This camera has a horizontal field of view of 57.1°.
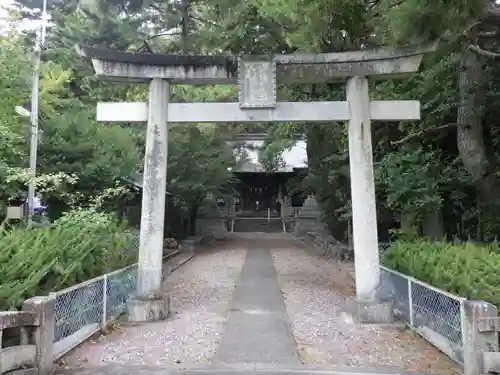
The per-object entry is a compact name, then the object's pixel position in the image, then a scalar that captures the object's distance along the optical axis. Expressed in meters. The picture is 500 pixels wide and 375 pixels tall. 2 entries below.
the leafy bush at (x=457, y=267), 5.71
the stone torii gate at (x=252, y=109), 8.00
